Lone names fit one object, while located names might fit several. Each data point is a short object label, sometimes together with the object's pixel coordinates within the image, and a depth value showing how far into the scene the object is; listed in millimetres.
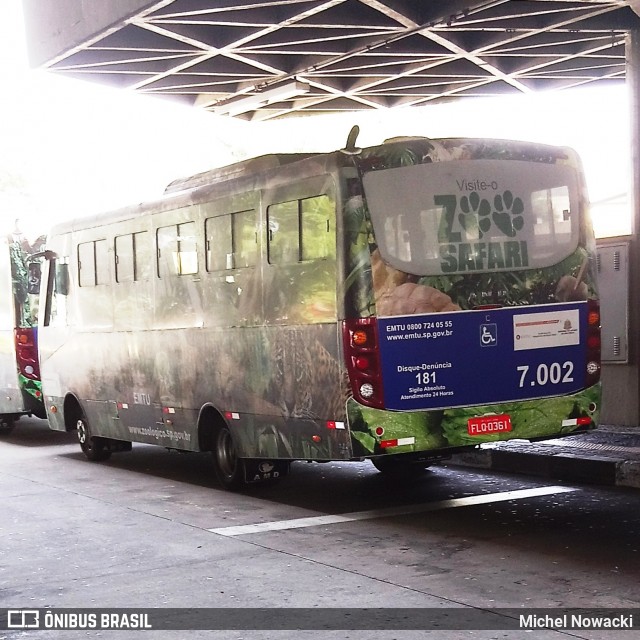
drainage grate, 11633
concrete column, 13867
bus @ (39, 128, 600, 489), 9297
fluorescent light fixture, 20156
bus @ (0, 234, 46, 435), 17375
